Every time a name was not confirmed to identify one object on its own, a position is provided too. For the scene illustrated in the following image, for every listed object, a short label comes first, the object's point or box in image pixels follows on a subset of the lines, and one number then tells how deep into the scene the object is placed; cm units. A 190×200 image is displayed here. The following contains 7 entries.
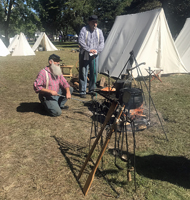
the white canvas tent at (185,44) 905
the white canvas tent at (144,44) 734
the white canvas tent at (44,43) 2047
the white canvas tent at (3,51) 1626
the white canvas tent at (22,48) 1661
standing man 522
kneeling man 397
